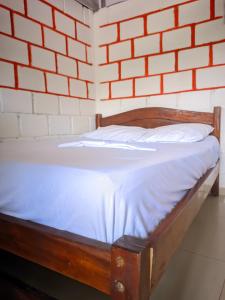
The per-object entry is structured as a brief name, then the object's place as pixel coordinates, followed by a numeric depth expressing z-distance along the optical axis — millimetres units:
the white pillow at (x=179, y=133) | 1942
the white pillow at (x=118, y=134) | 2195
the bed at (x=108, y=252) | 614
